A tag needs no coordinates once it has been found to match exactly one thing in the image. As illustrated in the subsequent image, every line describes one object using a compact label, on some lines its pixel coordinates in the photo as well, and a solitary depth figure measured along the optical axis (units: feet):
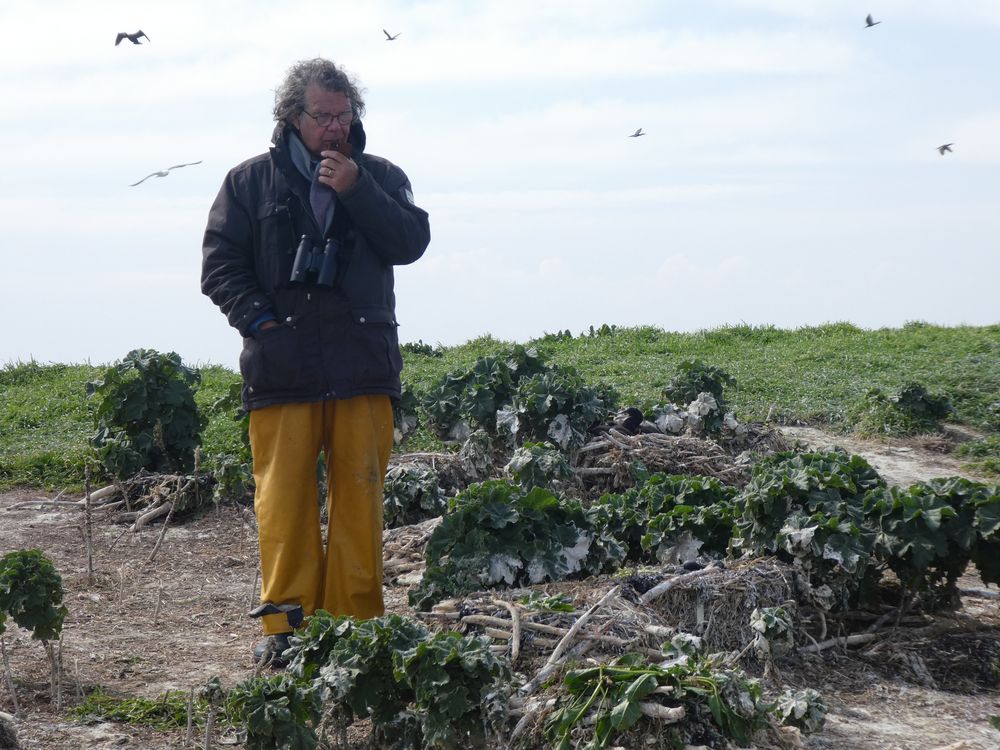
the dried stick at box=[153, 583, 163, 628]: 18.21
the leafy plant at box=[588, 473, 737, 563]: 17.29
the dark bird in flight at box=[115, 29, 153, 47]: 19.07
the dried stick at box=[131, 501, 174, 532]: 24.08
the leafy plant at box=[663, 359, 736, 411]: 27.32
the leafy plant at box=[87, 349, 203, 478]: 26.05
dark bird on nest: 25.03
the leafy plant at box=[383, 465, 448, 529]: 22.39
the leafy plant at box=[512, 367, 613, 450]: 24.04
